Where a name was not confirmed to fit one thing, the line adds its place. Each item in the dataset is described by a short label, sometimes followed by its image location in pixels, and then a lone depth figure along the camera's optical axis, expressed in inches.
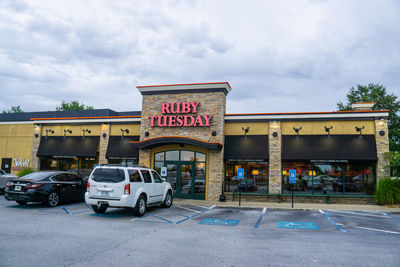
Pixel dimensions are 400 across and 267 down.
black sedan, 511.2
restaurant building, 678.5
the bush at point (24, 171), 823.3
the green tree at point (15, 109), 2583.7
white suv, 441.7
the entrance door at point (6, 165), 931.9
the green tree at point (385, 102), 1336.1
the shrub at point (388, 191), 621.9
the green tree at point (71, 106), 2393.9
